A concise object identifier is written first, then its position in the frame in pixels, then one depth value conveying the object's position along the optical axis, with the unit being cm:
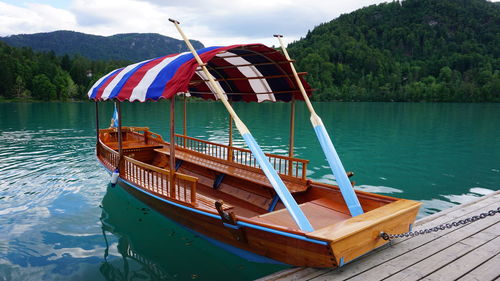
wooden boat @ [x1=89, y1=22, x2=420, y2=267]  448
